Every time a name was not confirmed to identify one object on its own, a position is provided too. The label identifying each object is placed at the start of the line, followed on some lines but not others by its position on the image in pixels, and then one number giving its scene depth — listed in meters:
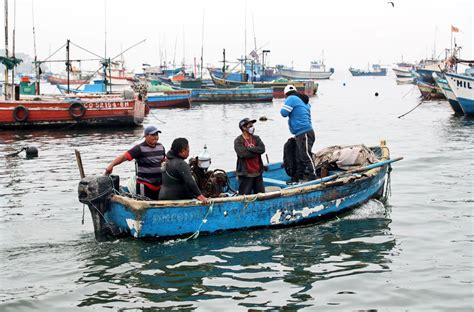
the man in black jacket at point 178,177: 8.48
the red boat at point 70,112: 25.70
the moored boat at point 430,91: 49.97
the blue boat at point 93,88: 48.72
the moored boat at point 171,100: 44.31
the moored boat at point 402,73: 113.62
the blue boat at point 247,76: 61.95
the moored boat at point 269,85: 55.81
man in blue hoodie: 10.67
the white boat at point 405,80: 110.62
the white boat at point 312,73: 113.19
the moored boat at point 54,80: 95.07
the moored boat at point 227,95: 49.88
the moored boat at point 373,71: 179.89
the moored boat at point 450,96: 32.06
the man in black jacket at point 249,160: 9.40
